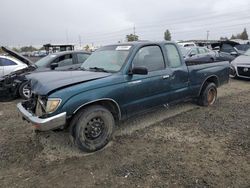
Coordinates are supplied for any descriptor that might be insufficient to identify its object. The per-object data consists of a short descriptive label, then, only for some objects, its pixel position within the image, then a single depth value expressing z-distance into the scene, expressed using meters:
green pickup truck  2.88
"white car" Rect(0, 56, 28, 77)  7.44
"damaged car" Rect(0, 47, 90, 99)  6.00
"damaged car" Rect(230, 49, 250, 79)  7.57
